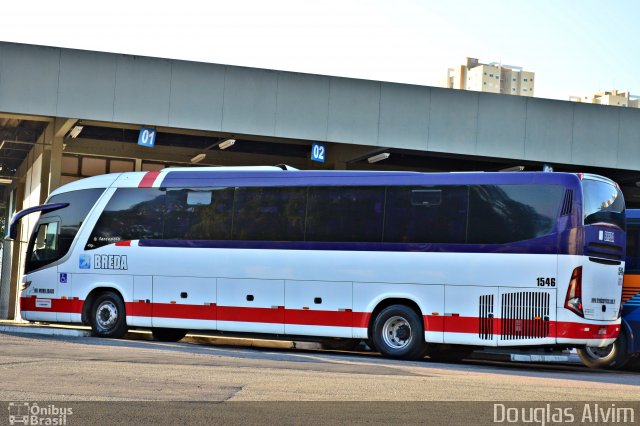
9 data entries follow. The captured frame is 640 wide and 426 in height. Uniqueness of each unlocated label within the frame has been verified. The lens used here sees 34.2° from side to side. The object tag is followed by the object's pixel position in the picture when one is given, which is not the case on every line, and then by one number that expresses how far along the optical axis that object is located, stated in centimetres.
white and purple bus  1706
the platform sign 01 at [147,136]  2705
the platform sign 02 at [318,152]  2836
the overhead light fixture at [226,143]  2920
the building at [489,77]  18425
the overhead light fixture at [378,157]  3003
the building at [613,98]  17246
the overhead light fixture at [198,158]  3430
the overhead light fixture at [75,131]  2825
